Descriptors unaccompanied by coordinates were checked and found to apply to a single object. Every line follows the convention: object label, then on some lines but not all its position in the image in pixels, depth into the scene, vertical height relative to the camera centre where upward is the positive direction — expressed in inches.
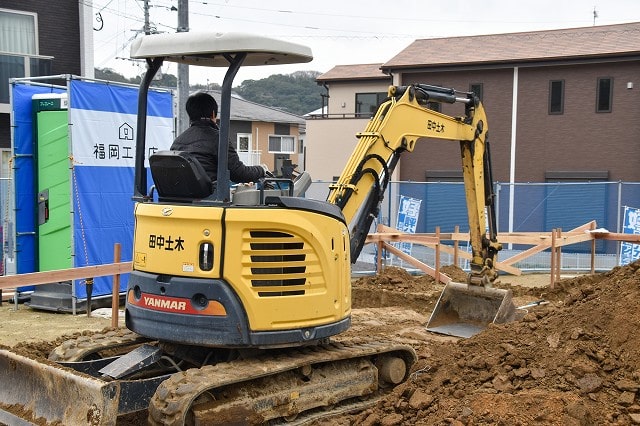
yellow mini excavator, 221.6 -50.1
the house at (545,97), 994.1 +81.8
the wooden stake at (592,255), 602.7 -79.8
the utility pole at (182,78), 629.9 +63.9
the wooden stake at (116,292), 398.2 -75.1
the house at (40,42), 713.0 +107.2
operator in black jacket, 242.8 +3.5
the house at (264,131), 1756.9 +55.6
